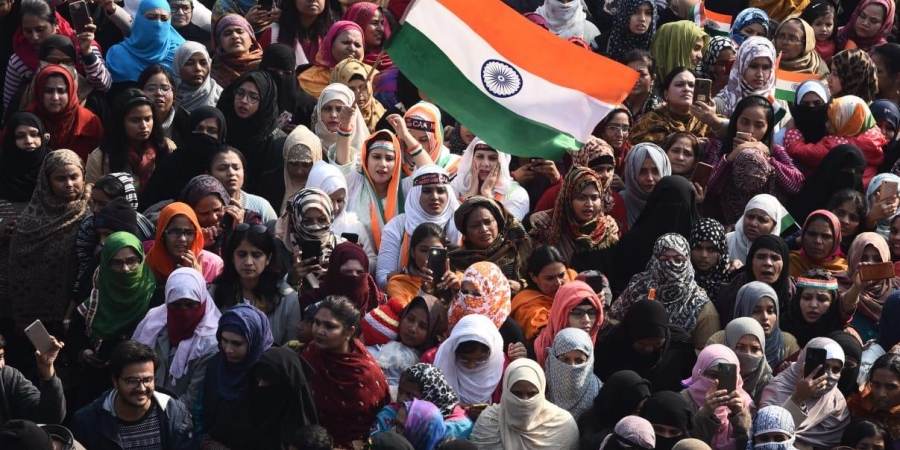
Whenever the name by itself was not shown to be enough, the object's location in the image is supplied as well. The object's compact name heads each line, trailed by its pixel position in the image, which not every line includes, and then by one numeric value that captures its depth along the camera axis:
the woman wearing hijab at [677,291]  12.00
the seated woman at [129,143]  13.05
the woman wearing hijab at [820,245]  12.80
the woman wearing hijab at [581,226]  12.62
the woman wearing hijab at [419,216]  12.45
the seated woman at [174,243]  11.91
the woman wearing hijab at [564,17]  15.68
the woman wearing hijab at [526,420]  10.82
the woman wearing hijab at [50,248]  12.38
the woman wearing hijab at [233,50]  14.34
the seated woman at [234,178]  12.72
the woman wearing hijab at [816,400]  11.38
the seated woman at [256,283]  11.66
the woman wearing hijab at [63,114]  13.30
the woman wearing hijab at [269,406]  10.84
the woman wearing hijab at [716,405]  10.91
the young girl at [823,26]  16.05
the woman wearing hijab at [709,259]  12.49
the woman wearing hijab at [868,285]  12.56
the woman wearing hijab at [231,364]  11.03
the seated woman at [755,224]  12.87
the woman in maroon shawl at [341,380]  11.09
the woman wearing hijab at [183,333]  11.34
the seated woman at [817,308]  12.20
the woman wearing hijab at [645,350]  11.48
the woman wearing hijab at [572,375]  11.21
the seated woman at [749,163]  13.39
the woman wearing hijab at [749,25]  15.46
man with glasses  10.77
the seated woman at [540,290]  11.98
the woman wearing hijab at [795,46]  15.24
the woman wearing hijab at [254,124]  13.59
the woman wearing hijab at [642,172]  13.30
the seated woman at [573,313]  11.53
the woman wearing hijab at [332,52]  14.44
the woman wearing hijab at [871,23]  15.98
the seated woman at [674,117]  14.09
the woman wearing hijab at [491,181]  13.10
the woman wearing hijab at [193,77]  13.96
